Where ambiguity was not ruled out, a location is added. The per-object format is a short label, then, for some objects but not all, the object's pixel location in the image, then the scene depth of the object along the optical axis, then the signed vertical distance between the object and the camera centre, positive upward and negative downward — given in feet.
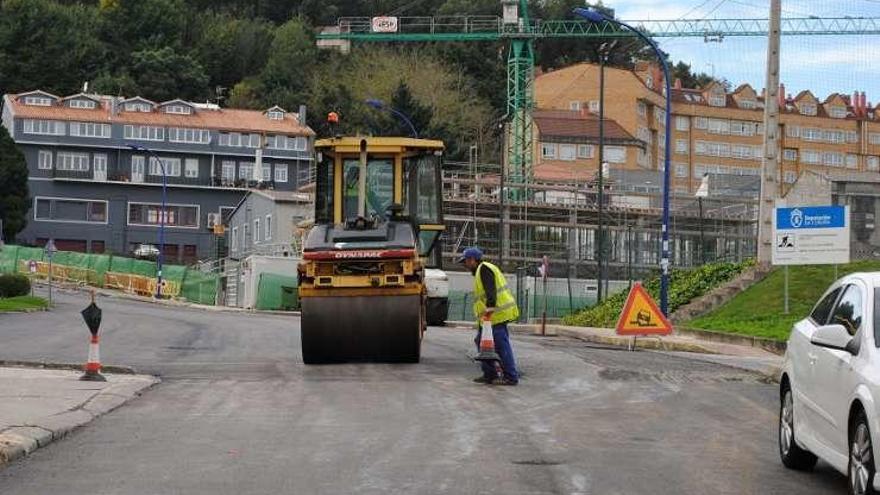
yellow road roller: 61.82 -0.32
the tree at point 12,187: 303.07 +12.28
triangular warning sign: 85.81 -4.48
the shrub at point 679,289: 129.08 -3.80
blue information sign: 93.91 +2.80
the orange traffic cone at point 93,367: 54.60 -5.42
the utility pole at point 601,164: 146.41 +10.42
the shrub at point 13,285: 167.32 -6.16
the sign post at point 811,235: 93.97 +1.45
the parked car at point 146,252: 322.20 -2.70
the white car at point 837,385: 27.09 -3.02
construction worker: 55.31 -2.69
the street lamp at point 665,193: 109.60 +5.27
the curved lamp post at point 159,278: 243.03 -6.90
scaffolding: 212.84 +3.86
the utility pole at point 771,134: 116.67 +10.89
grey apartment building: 330.34 +20.74
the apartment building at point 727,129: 362.12 +37.38
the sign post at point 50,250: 186.60 -1.55
